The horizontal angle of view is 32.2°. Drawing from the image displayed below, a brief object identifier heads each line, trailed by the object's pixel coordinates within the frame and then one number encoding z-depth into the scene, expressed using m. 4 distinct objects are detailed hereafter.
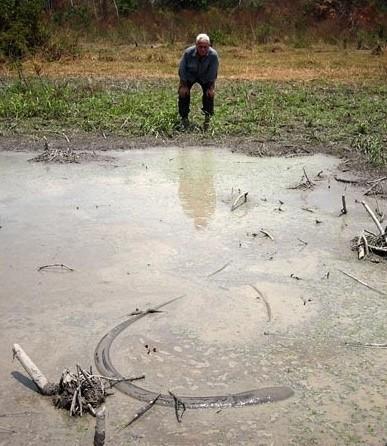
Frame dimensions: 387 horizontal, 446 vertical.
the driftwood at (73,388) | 2.88
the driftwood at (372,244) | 4.62
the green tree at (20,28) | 15.98
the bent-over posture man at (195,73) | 8.70
